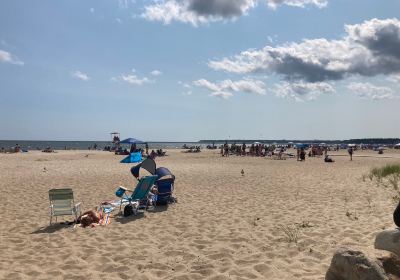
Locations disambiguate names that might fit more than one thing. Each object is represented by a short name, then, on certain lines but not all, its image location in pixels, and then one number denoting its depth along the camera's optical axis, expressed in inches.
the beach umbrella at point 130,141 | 1519.4
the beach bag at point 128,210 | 346.5
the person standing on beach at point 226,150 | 1630.7
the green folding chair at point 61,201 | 314.2
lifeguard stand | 1940.7
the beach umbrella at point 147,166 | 428.5
